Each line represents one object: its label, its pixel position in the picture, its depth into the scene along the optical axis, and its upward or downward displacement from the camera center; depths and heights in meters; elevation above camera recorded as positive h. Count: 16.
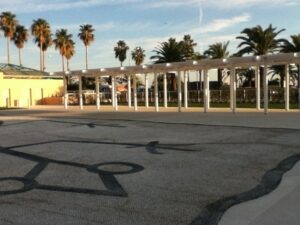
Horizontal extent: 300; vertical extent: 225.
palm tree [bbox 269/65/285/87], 33.05 +2.47
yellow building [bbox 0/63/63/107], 35.24 +1.58
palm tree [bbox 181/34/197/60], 39.51 +6.17
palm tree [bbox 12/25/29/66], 52.56 +10.20
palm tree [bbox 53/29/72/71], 54.12 +9.39
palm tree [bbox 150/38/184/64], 36.54 +4.90
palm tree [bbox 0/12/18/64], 50.86 +11.72
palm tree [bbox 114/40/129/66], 62.80 +9.01
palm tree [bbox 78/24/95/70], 56.11 +10.77
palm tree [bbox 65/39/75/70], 54.41 +8.15
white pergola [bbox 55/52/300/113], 17.88 +1.87
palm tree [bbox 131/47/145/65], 64.88 +8.29
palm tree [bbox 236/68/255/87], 40.71 +2.43
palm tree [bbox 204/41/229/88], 38.00 +5.10
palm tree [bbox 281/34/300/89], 30.25 +4.52
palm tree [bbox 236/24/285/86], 30.31 +4.96
